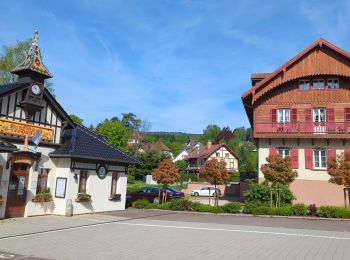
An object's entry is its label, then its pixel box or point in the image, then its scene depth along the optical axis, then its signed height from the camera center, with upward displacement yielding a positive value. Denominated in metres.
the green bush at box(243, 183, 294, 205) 23.78 -0.26
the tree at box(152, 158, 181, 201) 25.11 +0.91
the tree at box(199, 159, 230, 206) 23.39 +1.06
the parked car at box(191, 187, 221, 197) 42.62 -0.45
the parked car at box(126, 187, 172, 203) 27.89 -0.67
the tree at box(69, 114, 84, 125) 46.47 +8.52
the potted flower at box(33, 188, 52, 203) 17.78 -0.69
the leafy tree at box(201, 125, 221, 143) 99.98 +15.51
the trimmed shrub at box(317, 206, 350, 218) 19.27 -1.02
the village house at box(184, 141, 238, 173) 70.69 +6.57
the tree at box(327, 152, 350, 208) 20.45 +1.39
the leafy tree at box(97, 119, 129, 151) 63.62 +9.18
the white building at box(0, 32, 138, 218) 16.68 +1.32
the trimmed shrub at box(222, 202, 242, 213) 21.64 -1.08
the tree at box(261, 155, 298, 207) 22.66 +1.26
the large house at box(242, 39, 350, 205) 25.89 +5.80
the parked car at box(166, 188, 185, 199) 32.69 -0.63
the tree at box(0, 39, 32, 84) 36.22 +12.23
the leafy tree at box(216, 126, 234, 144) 94.06 +14.10
